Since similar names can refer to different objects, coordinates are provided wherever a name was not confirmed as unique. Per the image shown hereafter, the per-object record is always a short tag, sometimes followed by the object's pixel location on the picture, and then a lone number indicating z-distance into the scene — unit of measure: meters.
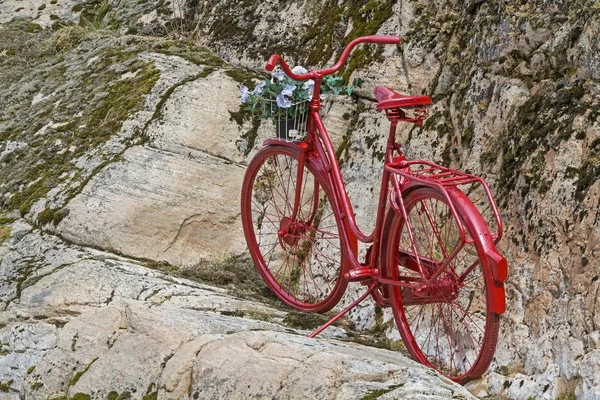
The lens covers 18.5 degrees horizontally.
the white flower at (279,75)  10.28
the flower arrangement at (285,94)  10.07
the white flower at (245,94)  10.57
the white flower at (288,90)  10.03
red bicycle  7.84
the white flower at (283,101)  10.02
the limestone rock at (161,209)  12.20
